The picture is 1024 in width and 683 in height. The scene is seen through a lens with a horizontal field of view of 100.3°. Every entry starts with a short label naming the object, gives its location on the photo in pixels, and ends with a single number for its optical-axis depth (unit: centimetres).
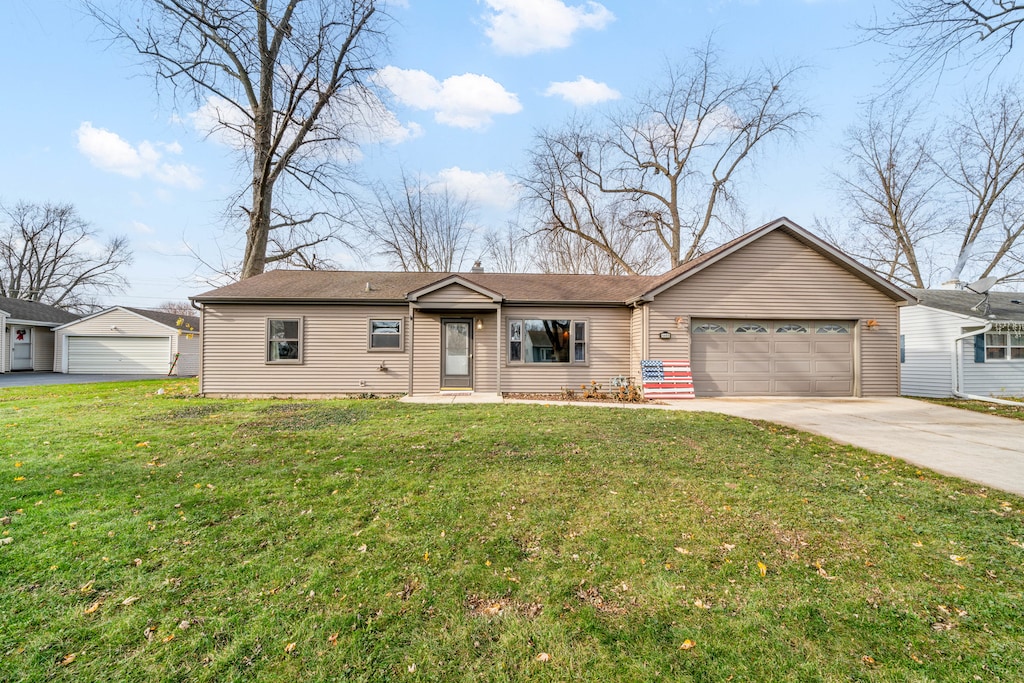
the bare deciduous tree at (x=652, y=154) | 2208
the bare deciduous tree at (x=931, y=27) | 478
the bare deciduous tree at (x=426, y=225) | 2550
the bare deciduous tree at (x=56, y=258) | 3092
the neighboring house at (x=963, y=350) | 1392
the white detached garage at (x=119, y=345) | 2066
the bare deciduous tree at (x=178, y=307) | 5083
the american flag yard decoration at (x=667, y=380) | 1124
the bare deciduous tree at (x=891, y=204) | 2225
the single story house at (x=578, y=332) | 1160
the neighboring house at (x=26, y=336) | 2000
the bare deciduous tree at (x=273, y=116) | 1526
